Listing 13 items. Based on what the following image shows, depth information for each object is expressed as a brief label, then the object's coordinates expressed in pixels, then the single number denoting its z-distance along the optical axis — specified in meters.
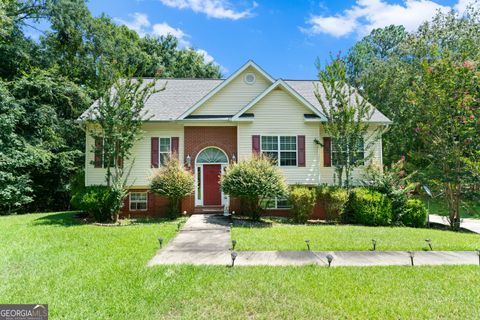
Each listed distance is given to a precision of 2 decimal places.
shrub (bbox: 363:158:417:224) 12.34
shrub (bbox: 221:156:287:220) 11.36
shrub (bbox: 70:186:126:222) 12.01
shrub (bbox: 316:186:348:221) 12.22
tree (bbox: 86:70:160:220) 12.28
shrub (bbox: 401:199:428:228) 12.33
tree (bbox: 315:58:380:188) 12.88
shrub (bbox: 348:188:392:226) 12.04
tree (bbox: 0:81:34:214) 15.11
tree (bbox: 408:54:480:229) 12.06
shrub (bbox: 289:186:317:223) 12.20
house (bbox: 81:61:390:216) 13.95
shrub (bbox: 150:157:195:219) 12.21
